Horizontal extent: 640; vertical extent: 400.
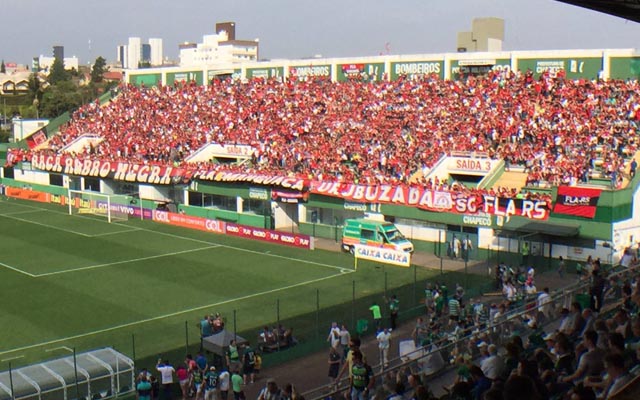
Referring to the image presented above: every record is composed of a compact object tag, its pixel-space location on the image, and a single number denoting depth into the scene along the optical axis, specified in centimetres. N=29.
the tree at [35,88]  12789
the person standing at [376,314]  2678
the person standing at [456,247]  3981
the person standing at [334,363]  2159
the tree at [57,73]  17012
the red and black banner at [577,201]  3538
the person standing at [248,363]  2252
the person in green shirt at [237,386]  2011
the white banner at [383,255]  3762
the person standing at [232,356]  2208
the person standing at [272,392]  1522
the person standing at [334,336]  2325
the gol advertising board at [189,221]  4938
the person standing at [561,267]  3405
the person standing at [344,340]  2358
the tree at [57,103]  11756
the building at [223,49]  17388
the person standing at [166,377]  2095
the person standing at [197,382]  2059
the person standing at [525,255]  3612
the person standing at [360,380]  1436
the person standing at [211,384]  1994
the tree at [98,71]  16678
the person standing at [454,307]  2529
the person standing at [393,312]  2730
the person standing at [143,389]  2008
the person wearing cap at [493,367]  1134
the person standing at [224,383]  2061
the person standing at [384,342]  2277
